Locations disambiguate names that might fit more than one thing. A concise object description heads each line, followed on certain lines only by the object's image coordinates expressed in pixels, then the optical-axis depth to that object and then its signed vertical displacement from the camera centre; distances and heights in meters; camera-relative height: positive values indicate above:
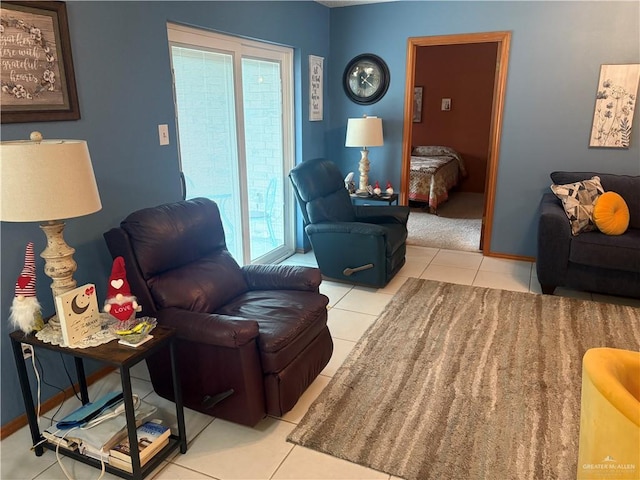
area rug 2.01 -1.39
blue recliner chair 3.65 -0.86
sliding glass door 3.15 -0.07
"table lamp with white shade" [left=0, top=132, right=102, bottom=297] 1.60 -0.20
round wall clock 4.72 +0.44
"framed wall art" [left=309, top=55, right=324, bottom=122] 4.52 +0.36
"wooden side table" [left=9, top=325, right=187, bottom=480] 1.73 -0.99
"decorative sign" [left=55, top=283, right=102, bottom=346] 1.76 -0.72
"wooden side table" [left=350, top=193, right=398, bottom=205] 4.52 -0.72
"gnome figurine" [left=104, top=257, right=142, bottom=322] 1.85 -0.67
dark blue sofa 3.31 -0.95
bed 6.12 -0.73
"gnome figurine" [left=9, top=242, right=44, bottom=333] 1.83 -0.68
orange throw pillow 3.40 -0.67
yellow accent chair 1.30 -0.84
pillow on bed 7.18 -0.43
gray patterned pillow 3.45 -0.58
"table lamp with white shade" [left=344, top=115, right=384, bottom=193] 4.48 -0.09
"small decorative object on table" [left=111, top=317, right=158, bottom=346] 1.82 -0.80
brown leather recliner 2.02 -0.91
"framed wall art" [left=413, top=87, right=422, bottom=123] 7.73 +0.30
